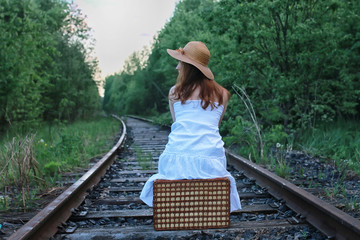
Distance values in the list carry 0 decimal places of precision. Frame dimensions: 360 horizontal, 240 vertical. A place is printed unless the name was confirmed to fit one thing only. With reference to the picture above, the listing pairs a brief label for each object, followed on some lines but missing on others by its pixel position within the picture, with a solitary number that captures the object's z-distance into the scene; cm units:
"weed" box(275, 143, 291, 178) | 459
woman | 285
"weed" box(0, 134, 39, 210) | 376
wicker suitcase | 276
